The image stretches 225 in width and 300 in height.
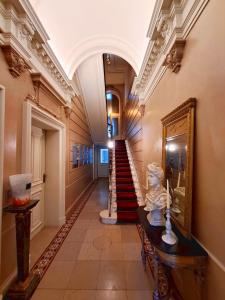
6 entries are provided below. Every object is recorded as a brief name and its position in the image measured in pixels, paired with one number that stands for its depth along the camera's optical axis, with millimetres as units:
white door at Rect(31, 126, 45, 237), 3273
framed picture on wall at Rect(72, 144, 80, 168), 5141
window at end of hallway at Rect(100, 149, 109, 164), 11641
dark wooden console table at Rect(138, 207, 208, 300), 1272
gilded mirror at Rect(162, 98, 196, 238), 1471
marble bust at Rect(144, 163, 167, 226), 1816
